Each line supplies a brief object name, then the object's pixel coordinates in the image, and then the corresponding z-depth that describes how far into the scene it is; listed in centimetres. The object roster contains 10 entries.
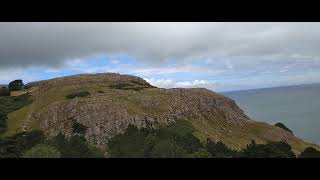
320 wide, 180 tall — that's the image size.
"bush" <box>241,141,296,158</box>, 4137
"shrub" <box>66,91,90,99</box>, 6058
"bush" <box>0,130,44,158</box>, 4439
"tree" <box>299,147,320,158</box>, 4265
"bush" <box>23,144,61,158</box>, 3580
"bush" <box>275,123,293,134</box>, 6659
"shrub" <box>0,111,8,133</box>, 5083
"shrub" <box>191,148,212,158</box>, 3607
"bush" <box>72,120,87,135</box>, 5241
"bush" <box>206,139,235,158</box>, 4599
